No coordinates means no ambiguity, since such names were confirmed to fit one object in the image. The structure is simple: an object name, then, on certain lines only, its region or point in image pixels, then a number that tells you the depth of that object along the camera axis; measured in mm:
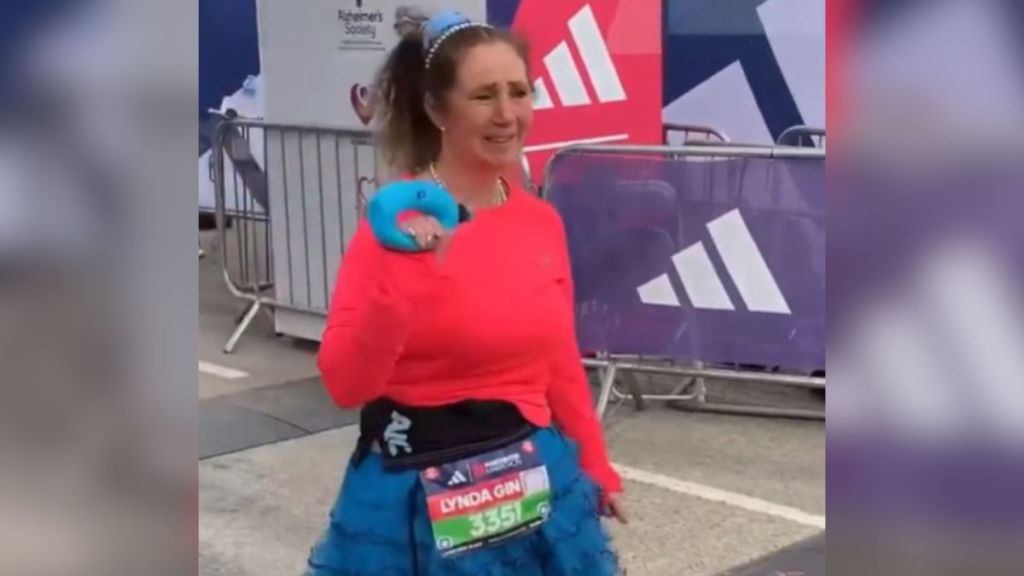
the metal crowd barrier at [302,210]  7633
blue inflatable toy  2400
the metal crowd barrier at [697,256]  5875
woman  2582
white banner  7492
